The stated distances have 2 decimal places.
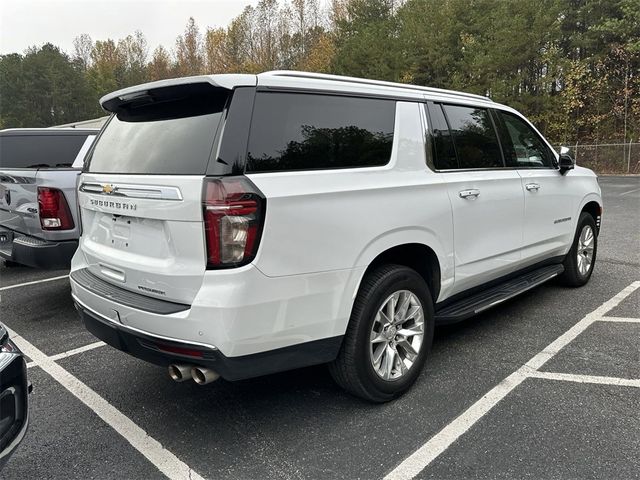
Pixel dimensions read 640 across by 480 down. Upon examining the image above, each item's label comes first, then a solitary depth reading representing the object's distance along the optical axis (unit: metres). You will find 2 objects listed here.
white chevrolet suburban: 2.29
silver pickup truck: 4.61
